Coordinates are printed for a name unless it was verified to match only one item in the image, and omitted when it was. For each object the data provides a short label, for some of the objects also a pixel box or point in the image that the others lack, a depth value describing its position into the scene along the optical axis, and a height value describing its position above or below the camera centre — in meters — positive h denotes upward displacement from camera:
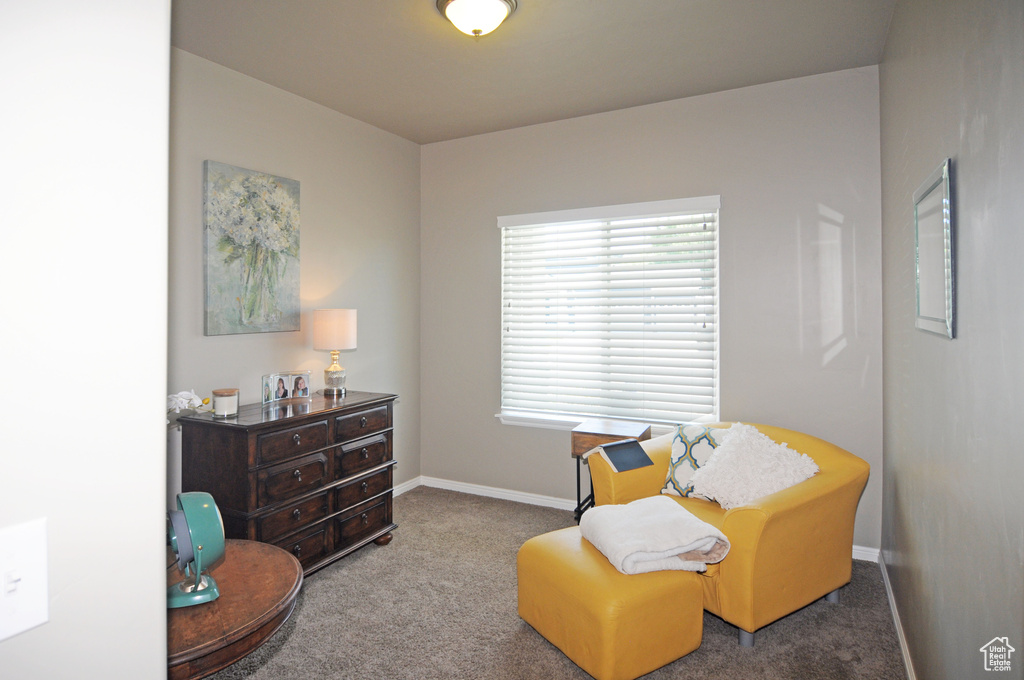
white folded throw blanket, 2.23 -0.76
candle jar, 2.93 -0.28
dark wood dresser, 2.79 -0.65
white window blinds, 3.79 +0.24
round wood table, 1.30 -0.68
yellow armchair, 2.31 -0.84
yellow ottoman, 2.10 -1.01
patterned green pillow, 2.98 -0.57
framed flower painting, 3.21 +0.58
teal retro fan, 1.53 -0.52
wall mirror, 1.66 +0.31
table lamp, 3.55 +0.08
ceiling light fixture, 2.51 +1.49
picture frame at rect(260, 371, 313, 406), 3.35 -0.23
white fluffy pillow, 2.62 -0.58
